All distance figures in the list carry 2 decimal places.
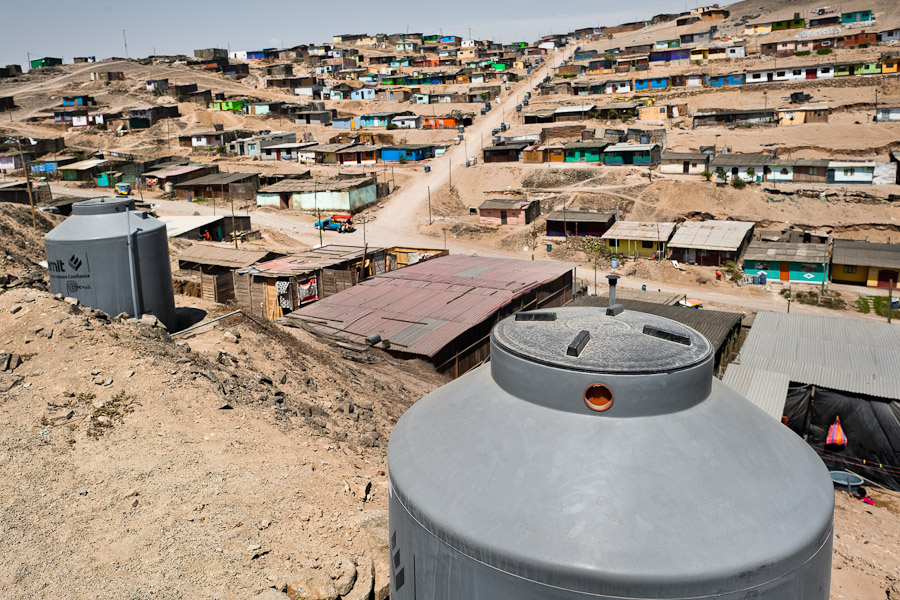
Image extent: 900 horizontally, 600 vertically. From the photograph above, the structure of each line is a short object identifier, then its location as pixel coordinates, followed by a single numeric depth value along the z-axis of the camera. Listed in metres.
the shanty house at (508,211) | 50.75
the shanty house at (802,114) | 64.44
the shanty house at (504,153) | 63.78
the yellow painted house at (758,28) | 109.56
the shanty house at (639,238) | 42.84
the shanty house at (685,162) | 54.31
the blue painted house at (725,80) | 78.88
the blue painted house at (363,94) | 100.25
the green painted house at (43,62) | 124.38
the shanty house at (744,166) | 51.69
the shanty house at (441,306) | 19.80
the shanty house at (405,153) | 70.12
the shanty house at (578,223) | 46.86
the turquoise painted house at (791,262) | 37.34
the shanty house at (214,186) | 58.09
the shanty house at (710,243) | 40.94
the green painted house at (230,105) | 93.06
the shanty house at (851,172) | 49.33
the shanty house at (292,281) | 24.67
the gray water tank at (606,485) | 4.74
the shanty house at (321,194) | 54.84
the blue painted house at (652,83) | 83.44
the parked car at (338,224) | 50.06
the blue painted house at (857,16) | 104.23
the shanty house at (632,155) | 57.03
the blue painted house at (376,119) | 84.12
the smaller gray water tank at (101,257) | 15.62
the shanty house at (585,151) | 59.88
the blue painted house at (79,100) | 92.44
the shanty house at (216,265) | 26.05
